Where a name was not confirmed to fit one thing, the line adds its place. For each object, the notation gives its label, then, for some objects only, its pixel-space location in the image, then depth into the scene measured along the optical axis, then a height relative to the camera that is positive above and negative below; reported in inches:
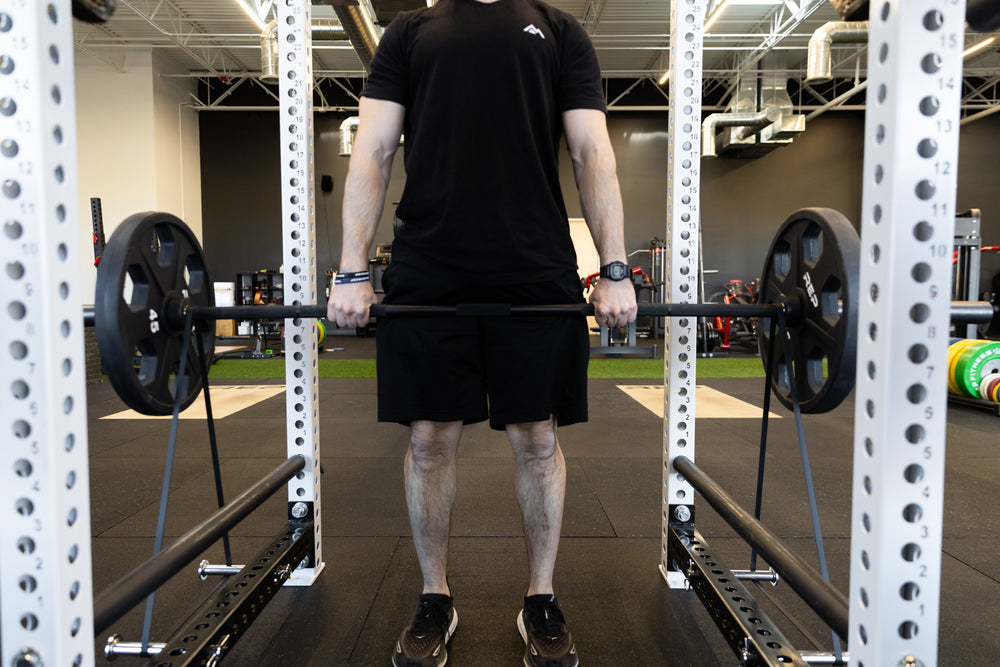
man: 51.5 +4.8
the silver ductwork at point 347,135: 317.8 +87.0
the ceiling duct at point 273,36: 178.1 +92.8
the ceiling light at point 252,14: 271.2 +128.2
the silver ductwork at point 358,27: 159.9 +74.6
